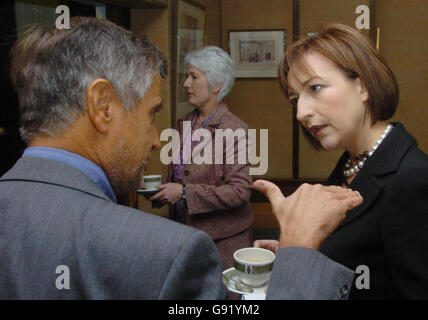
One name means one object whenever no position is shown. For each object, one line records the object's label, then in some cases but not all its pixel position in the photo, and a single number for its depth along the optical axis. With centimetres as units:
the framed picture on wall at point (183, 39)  338
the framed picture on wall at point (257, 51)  537
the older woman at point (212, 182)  250
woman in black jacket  110
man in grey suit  74
